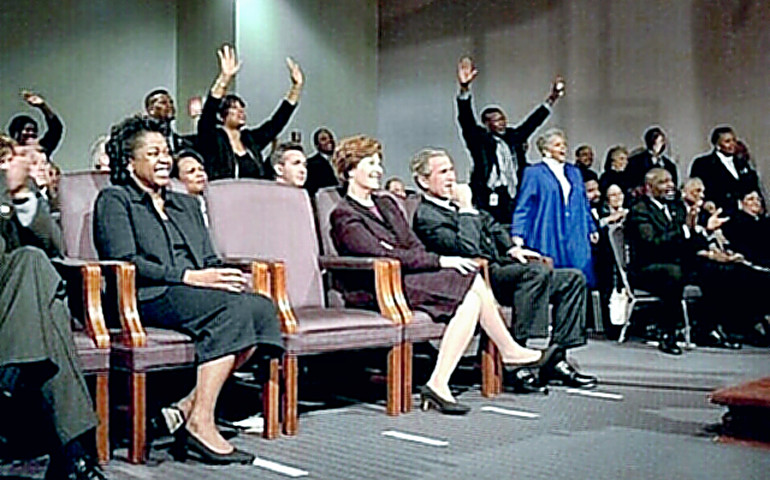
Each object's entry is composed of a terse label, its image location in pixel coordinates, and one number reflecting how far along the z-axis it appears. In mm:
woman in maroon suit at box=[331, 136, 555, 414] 4258
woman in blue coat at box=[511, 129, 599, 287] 5781
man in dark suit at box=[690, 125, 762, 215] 7645
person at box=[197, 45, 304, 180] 5363
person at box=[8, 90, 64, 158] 5684
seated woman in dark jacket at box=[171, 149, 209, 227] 4145
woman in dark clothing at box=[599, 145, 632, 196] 7949
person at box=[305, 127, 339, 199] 7105
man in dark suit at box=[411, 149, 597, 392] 4602
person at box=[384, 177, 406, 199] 5293
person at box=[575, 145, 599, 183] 8186
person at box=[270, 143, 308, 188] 4906
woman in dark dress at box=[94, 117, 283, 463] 3340
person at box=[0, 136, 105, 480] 2836
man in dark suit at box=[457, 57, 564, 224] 6957
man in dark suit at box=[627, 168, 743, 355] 6379
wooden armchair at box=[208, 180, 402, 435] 3754
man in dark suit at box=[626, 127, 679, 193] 7922
